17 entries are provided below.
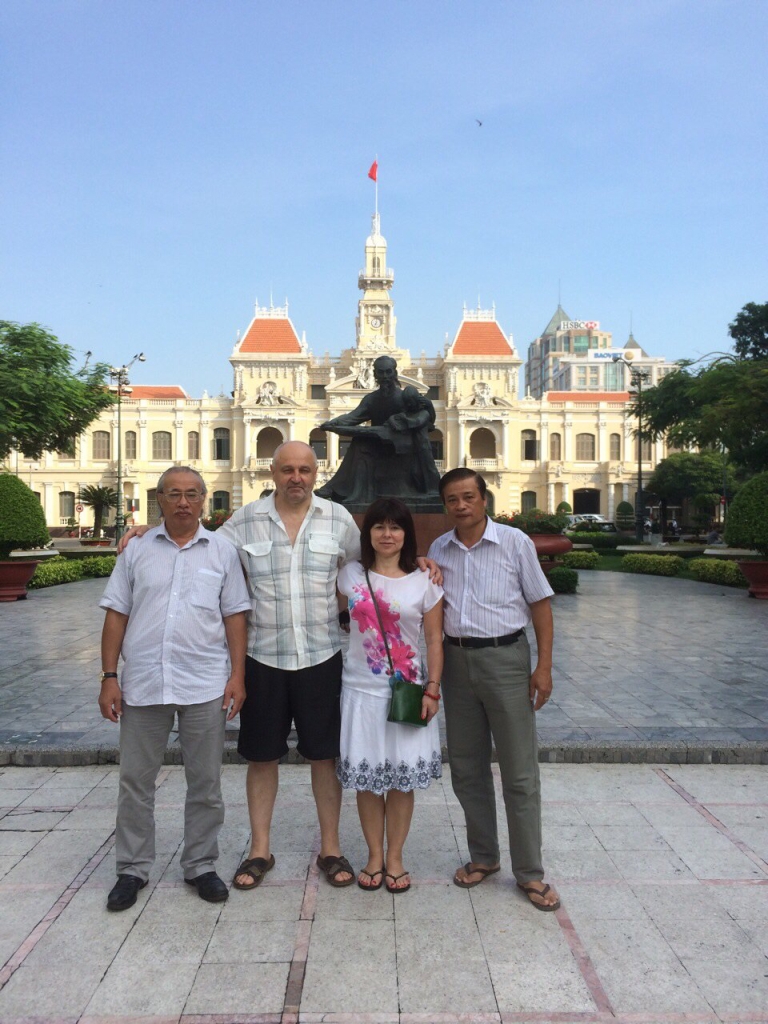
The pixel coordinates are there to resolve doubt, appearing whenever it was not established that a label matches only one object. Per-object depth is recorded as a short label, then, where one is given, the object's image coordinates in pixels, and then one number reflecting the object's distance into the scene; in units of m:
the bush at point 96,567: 18.02
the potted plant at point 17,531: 12.71
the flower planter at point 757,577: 12.99
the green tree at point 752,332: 29.08
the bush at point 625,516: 43.84
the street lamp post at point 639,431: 29.13
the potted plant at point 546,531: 13.85
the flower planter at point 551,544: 13.82
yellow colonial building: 50.22
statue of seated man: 9.13
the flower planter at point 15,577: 12.95
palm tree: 36.53
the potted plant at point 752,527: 12.84
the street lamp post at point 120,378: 28.97
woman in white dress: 2.99
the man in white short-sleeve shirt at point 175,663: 3.00
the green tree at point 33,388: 20.25
